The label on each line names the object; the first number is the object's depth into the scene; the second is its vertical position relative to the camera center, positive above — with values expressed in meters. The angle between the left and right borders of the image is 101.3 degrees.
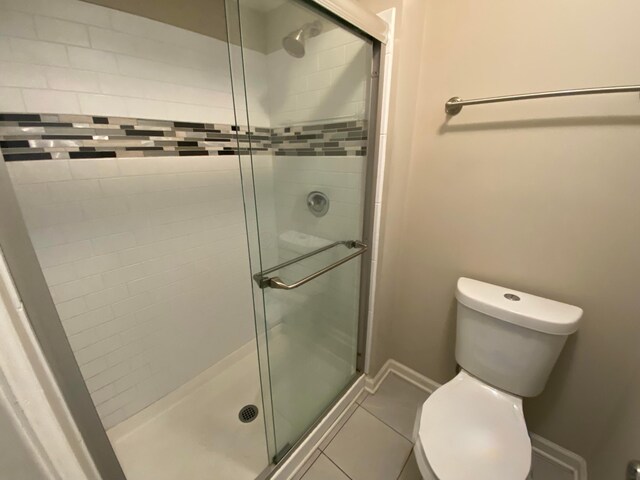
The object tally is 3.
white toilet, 0.85 -0.92
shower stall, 0.96 -0.19
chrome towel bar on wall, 0.82 +0.20
